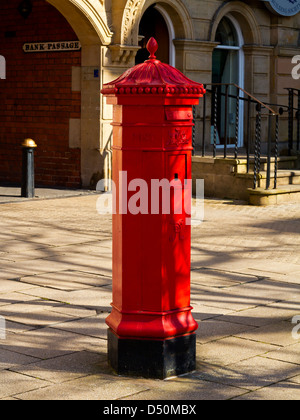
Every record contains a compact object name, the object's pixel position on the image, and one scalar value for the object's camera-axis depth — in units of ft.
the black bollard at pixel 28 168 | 43.47
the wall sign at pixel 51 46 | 48.32
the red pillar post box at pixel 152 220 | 15.90
